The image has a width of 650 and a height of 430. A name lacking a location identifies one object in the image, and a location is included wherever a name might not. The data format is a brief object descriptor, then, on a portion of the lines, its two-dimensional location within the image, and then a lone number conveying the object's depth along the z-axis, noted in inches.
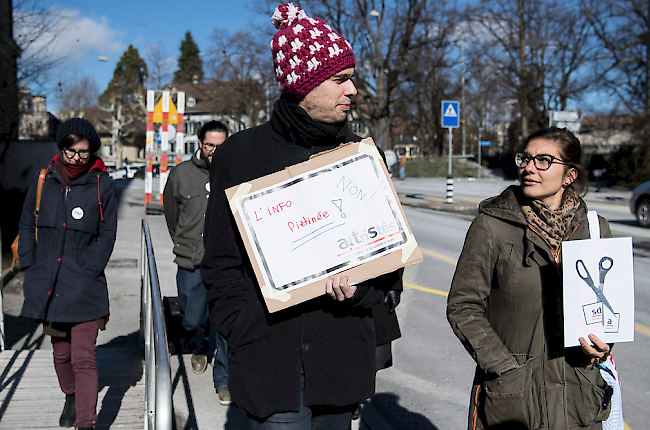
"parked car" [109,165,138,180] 1862.7
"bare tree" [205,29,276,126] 1581.0
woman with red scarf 136.0
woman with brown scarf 83.7
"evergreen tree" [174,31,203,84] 3607.0
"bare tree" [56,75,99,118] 2608.3
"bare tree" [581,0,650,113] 1228.5
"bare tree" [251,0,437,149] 1362.0
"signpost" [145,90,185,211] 537.0
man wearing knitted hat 74.5
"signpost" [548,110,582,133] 757.3
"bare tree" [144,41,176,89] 2066.9
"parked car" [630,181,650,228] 576.7
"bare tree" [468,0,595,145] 1429.6
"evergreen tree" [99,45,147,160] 2620.6
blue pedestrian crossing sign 703.7
